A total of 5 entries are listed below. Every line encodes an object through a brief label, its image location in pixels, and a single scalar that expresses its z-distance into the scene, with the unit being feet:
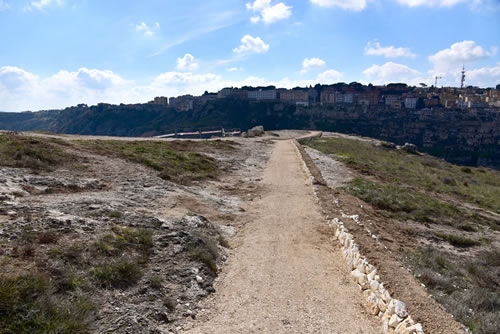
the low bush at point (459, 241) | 49.32
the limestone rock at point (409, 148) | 232.00
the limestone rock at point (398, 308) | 21.94
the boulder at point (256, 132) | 236.75
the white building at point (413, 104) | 654.12
